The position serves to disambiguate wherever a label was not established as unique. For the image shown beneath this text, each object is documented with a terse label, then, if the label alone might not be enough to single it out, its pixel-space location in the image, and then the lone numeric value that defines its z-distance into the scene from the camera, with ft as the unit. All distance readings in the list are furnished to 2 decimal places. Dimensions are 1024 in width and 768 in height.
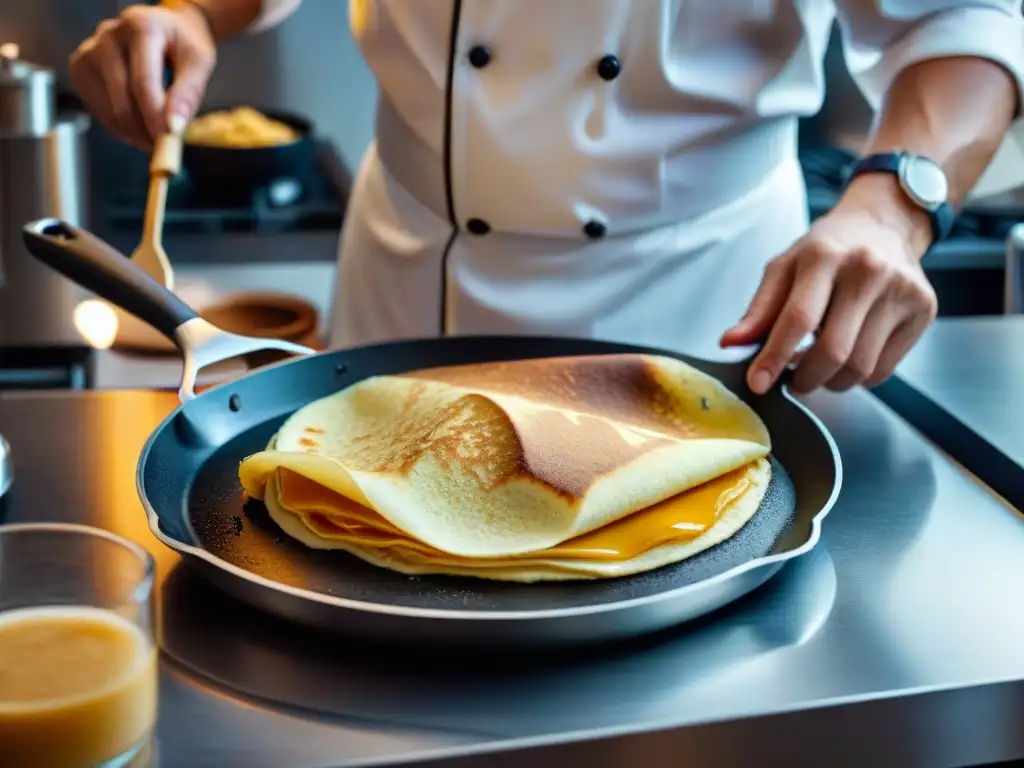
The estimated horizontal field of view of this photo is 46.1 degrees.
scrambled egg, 7.99
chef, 4.13
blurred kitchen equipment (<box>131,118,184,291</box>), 4.04
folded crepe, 2.63
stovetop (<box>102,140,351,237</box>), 7.70
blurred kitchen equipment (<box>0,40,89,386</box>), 7.26
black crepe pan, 2.28
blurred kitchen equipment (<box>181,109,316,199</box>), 7.77
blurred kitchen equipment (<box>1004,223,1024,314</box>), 6.56
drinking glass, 1.94
